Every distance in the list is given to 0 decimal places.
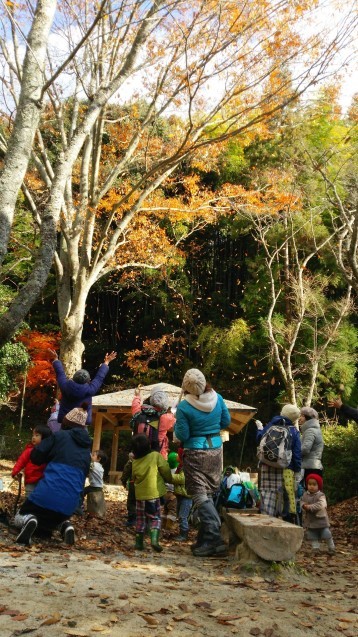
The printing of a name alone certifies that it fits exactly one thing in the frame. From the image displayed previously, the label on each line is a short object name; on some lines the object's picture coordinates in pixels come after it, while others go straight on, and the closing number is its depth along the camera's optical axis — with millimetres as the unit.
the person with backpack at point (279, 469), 6219
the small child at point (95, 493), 7320
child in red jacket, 5727
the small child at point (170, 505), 7051
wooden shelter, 14488
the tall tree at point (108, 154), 6700
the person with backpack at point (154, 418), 6211
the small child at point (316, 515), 6461
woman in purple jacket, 6293
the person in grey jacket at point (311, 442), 7395
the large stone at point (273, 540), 4762
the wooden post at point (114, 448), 16266
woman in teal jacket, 5457
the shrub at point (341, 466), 12375
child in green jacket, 5480
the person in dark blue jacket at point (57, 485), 5133
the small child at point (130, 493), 6577
